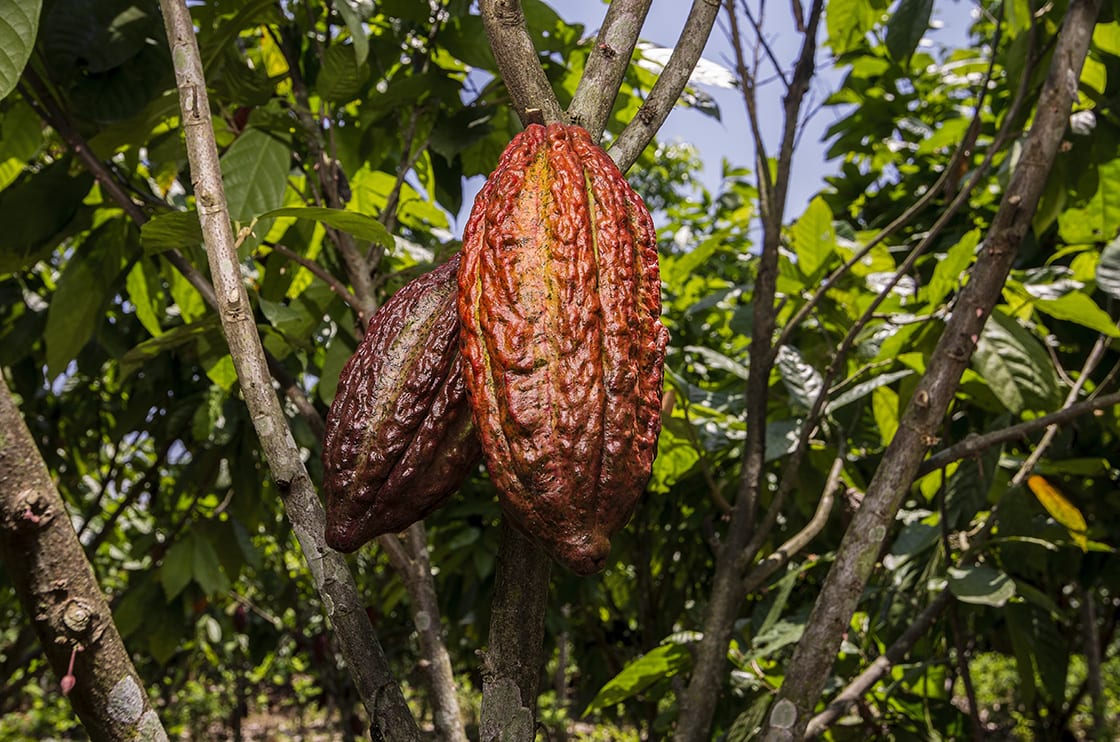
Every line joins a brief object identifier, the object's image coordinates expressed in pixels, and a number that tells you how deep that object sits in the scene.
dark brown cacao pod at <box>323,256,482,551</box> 0.71
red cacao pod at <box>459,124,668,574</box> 0.60
